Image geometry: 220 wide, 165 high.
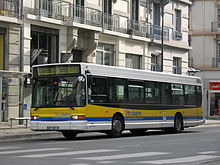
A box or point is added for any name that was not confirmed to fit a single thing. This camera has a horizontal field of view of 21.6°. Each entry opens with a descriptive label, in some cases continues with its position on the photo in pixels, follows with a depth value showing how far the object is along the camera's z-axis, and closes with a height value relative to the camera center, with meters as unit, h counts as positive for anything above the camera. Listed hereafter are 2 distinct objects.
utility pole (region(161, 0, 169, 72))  40.42 +7.31
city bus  21.30 +0.24
